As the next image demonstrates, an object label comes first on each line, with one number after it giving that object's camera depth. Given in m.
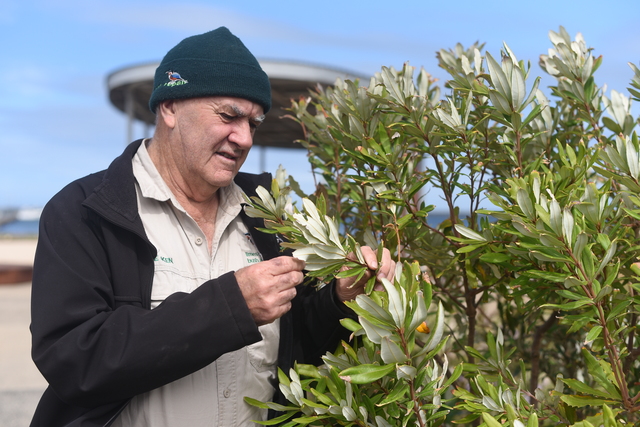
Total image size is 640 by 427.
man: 1.76
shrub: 1.61
